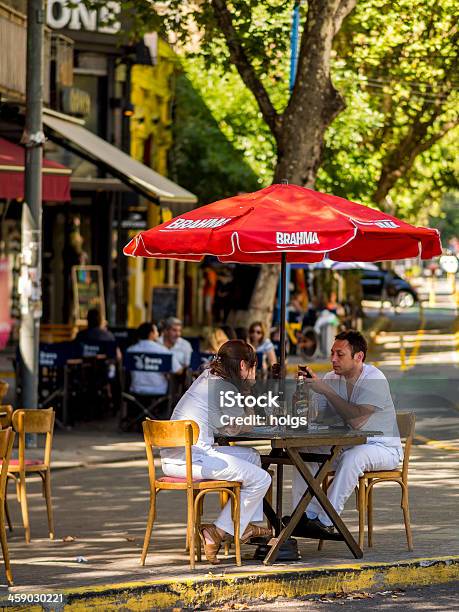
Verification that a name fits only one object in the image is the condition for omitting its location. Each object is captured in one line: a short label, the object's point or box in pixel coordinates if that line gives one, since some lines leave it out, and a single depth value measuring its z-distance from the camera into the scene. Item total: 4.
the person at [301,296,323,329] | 36.00
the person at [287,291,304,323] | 36.12
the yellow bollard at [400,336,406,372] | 31.65
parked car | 61.97
